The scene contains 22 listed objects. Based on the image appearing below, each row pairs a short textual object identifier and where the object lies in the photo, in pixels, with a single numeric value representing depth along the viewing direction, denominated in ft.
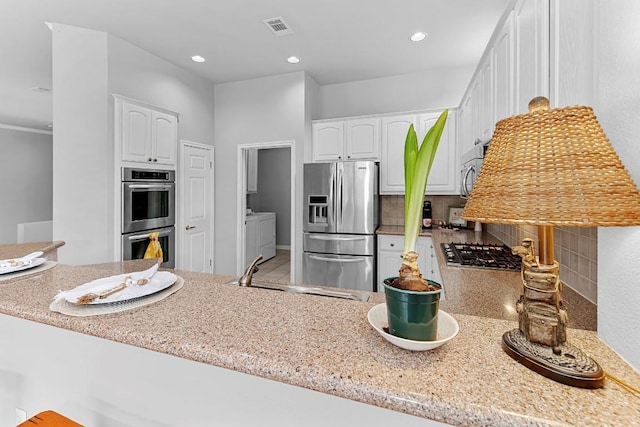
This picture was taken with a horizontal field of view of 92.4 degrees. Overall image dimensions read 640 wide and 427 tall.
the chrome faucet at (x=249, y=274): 4.66
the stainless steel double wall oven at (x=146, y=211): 10.12
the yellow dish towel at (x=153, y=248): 10.92
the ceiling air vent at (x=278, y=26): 9.27
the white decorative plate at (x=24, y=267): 3.72
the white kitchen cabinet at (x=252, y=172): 19.24
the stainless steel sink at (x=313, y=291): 4.81
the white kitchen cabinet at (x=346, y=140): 12.81
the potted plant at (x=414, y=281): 1.93
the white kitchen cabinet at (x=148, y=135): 10.03
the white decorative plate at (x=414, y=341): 1.89
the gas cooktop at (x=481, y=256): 6.01
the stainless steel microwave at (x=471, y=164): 7.01
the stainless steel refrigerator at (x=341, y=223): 11.77
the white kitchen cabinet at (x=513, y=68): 4.43
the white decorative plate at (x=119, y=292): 2.75
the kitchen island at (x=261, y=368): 1.58
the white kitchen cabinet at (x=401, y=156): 12.09
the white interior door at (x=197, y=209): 12.78
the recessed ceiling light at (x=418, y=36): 10.08
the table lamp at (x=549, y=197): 1.57
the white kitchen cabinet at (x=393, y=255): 11.02
